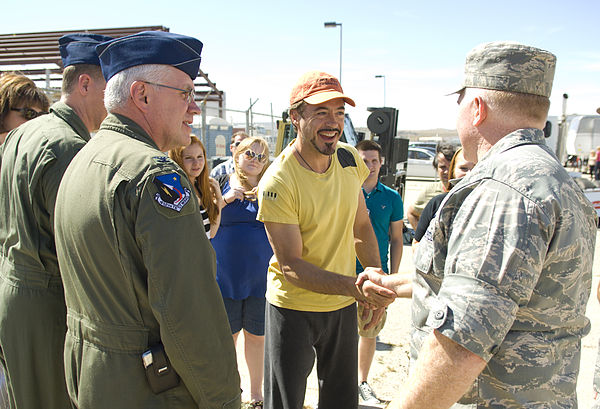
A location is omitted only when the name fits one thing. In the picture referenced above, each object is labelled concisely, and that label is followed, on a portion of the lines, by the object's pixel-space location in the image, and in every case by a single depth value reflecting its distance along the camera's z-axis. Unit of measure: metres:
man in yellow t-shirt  2.54
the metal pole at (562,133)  14.29
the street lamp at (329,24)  19.50
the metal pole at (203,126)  11.32
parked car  23.64
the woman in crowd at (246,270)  3.60
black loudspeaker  8.41
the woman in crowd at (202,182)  3.72
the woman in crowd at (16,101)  2.98
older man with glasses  1.45
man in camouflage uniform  1.24
